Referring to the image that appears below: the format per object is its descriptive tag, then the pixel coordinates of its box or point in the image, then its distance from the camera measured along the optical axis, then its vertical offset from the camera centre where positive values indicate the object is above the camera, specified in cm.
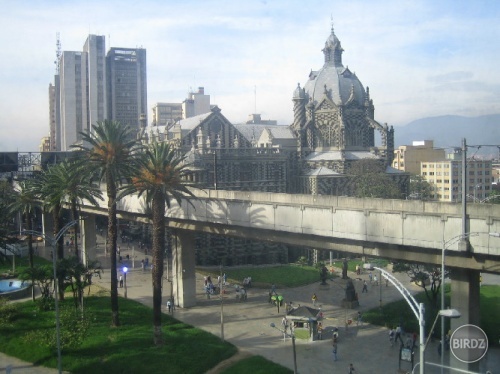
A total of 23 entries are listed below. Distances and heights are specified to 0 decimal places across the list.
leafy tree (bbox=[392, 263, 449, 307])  4728 -908
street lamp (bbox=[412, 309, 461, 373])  1881 -470
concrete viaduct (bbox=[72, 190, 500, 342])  2794 -321
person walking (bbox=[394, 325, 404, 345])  4035 -1139
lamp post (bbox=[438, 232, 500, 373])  2717 -332
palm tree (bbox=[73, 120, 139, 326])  4172 +111
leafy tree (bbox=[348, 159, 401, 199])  7975 -125
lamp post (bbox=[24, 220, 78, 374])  3109 -776
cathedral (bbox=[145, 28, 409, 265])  7850 +393
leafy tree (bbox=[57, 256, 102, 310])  4600 -781
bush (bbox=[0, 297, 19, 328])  4238 -1029
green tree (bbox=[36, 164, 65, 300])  5156 -198
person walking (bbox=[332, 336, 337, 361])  3759 -1168
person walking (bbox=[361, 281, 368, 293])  5848 -1179
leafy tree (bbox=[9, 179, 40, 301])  6447 -272
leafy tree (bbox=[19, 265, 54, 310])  4700 -838
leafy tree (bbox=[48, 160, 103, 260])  5144 -102
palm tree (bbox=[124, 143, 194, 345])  3934 -90
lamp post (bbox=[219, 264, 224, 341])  4120 -1148
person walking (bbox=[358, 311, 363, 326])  4675 -1208
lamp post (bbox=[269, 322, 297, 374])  4156 -1195
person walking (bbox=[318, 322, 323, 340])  4241 -1181
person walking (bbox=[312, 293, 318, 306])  5312 -1160
